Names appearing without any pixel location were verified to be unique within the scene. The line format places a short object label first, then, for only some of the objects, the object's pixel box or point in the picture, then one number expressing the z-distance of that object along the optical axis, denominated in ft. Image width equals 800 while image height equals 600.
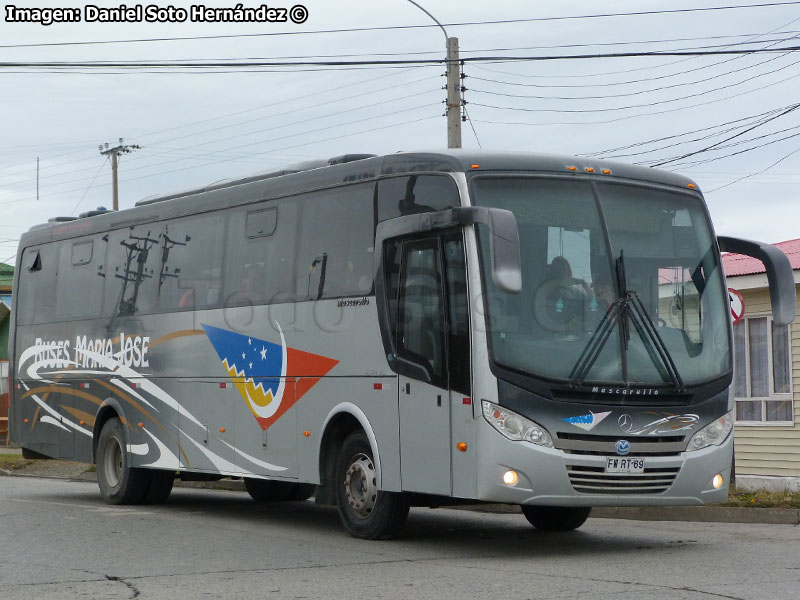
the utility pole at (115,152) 181.98
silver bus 34.94
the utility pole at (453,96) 70.78
